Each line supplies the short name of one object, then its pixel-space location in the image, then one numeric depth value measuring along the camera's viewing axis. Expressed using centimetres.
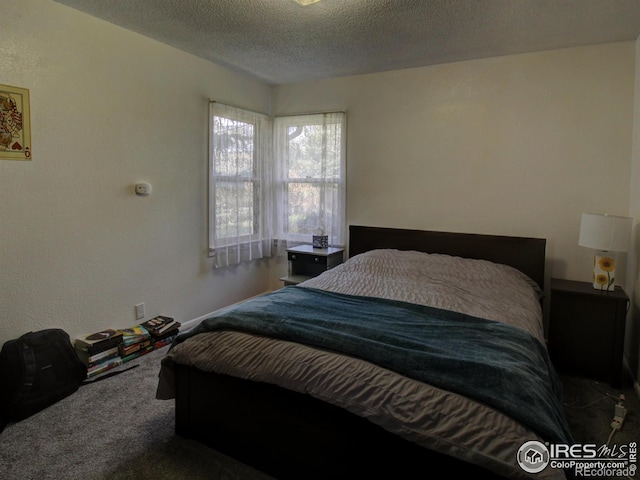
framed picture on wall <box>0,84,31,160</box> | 221
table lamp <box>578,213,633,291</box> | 254
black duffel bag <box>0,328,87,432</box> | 210
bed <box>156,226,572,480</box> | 128
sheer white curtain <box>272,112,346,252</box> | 399
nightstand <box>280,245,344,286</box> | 381
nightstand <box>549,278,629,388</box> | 254
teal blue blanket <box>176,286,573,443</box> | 133
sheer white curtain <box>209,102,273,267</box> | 363
